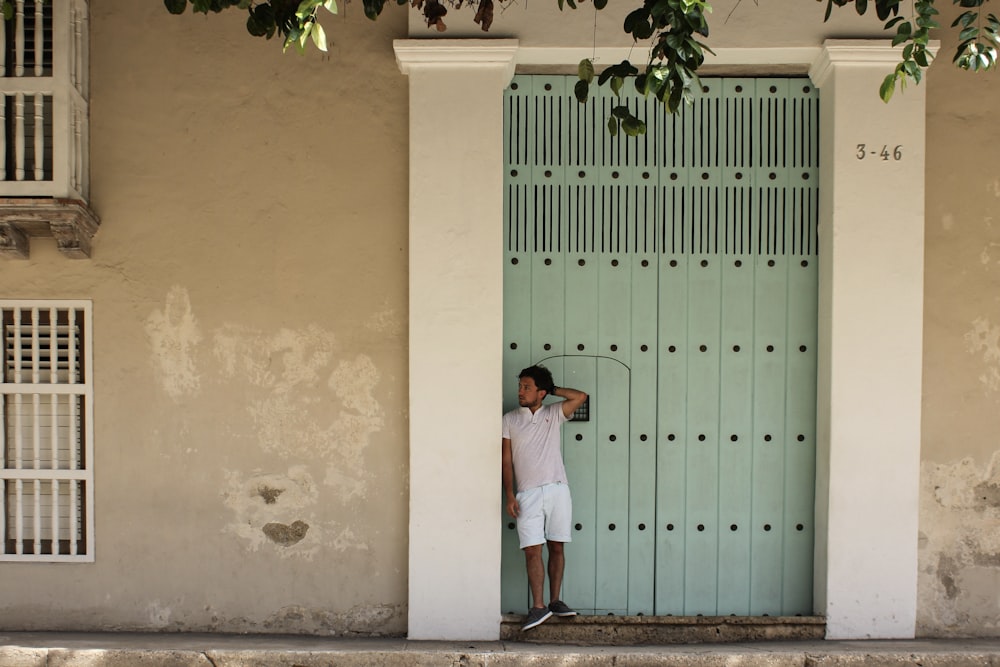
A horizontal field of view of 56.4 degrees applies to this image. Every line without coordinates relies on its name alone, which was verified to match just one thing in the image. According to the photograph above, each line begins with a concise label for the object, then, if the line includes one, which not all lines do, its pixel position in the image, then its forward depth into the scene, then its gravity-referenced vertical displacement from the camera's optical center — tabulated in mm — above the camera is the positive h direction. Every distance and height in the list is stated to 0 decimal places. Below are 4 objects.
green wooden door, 5797 -102
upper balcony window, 5246 +1090
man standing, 5484 -949
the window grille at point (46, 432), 5609 -710
